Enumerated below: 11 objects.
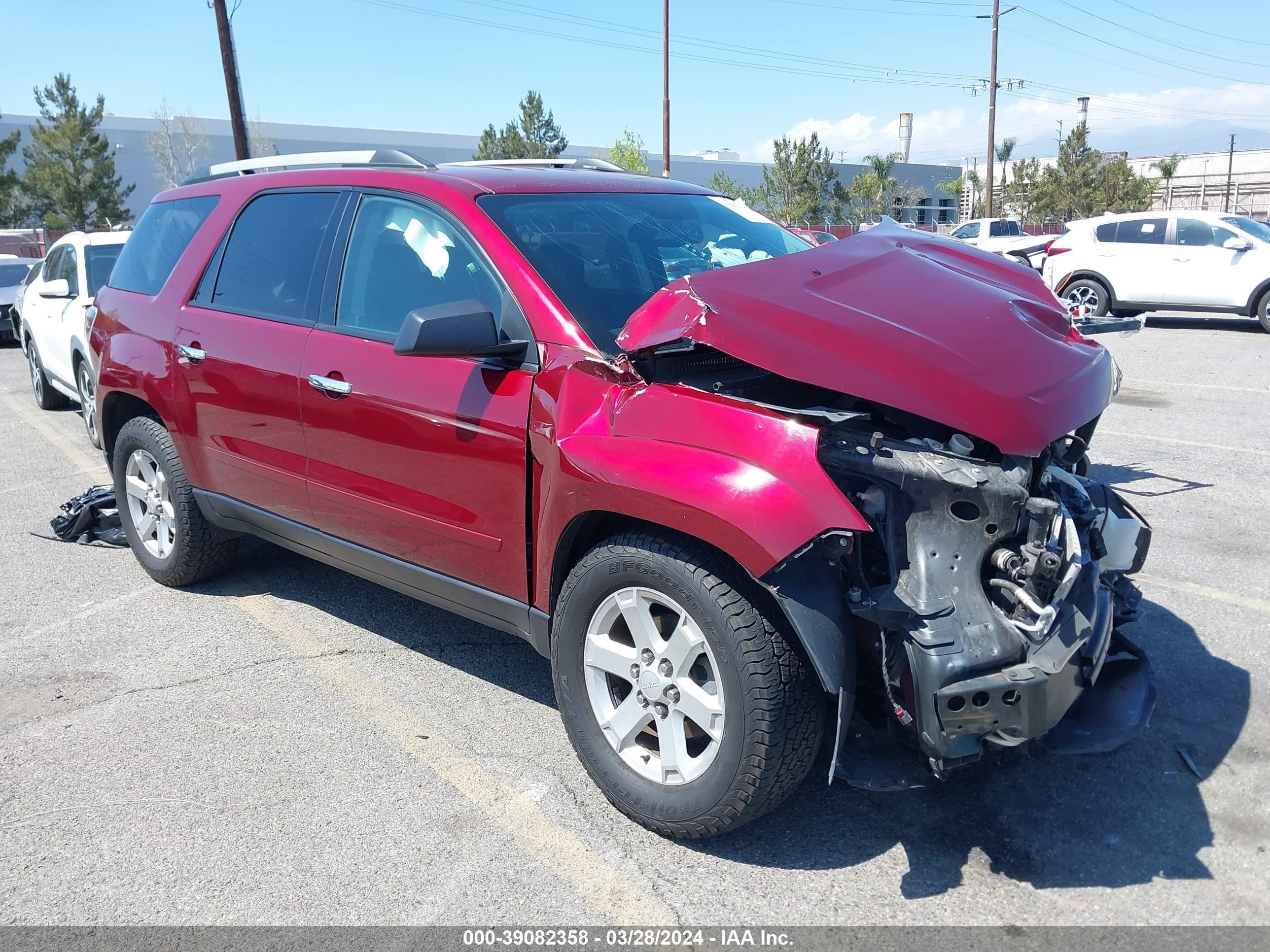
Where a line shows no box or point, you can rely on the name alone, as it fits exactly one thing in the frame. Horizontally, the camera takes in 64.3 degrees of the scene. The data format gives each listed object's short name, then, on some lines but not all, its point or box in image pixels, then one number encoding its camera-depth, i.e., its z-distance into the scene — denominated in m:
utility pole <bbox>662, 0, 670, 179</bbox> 30.27
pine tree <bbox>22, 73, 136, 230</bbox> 43.56
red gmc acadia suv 2.52
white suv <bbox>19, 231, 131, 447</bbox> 8.62
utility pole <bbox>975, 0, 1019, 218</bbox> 36.62
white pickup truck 21.42
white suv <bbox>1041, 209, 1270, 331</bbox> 13.91
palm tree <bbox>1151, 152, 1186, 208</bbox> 51.04
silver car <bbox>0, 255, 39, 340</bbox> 16.83
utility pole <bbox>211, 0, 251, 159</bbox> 20.88
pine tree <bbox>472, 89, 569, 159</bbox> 50.09
